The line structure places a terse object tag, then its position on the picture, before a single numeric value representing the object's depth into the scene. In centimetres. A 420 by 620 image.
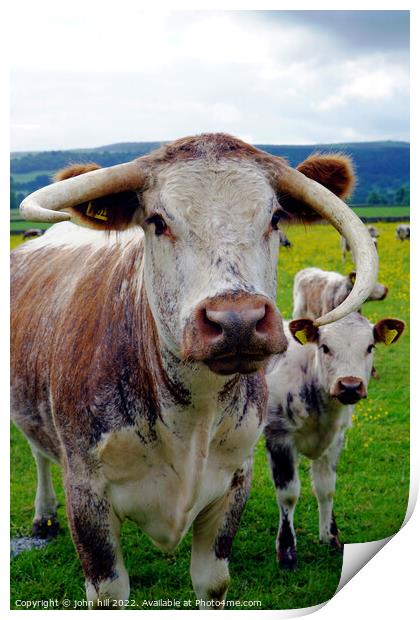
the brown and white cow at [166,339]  280
